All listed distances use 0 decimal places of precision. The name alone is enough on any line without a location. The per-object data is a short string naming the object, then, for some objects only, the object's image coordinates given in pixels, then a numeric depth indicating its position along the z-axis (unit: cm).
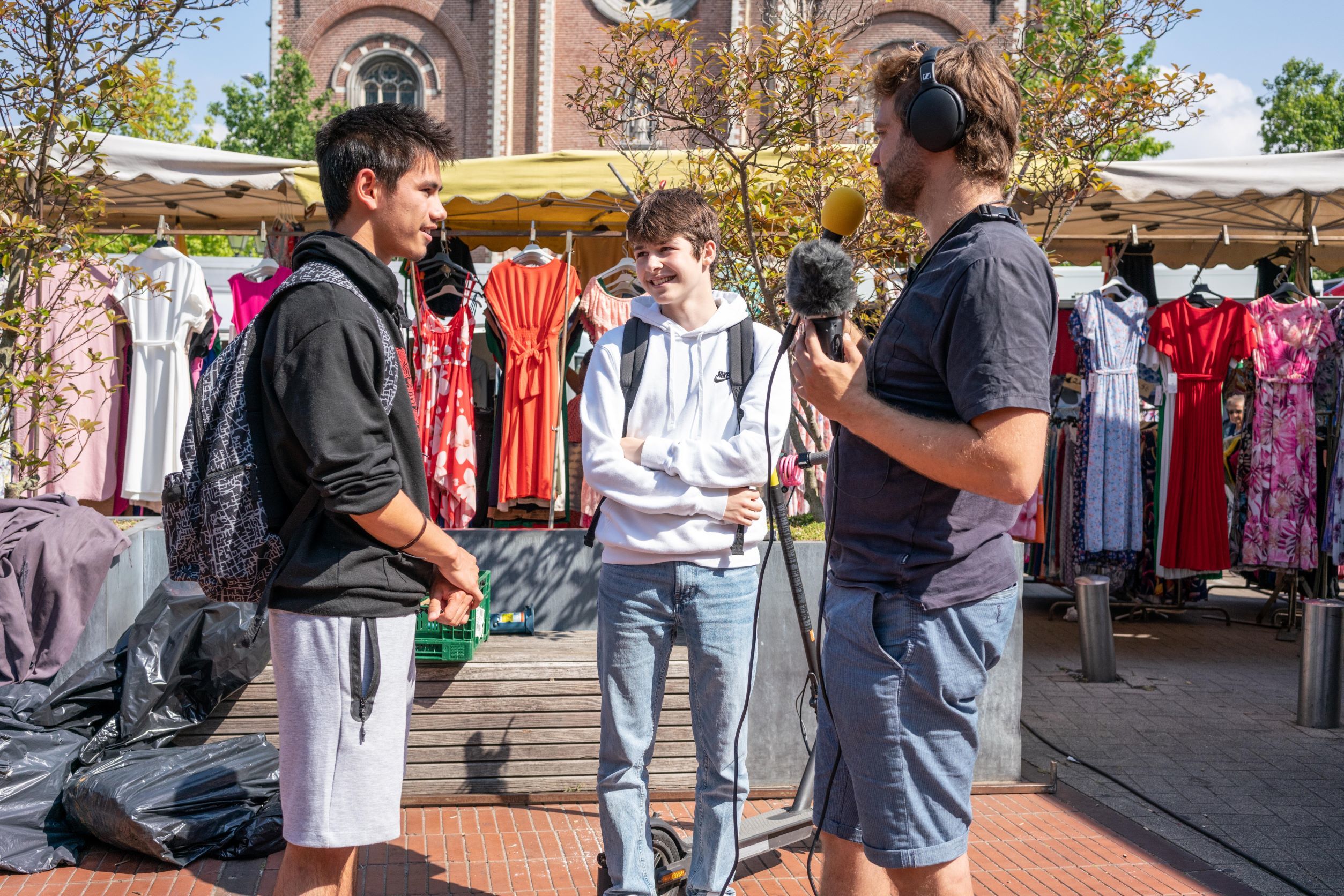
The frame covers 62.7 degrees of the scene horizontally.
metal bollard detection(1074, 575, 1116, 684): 687
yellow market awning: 671
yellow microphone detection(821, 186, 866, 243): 228
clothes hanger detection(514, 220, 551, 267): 670
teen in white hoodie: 313
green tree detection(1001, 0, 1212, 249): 522
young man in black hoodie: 222
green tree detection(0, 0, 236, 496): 464
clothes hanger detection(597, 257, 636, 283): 676
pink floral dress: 778
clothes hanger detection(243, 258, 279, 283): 762
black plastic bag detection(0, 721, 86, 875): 370
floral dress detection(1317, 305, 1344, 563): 751
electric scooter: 339
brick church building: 3159
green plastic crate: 437
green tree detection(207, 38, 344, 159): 2470
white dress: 740
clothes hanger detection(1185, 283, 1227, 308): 795
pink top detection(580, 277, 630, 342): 662
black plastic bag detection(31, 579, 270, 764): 414
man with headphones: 191
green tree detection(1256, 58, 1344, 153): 2953
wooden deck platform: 440
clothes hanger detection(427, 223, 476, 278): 673
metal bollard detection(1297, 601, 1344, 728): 600
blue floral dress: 774
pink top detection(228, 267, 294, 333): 730
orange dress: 659
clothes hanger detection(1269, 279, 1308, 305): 797
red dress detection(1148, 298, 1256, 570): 788
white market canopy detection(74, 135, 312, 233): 718
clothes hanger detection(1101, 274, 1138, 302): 784
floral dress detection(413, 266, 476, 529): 663
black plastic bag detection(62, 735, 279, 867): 376
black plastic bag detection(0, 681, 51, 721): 401
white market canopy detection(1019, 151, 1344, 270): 701
